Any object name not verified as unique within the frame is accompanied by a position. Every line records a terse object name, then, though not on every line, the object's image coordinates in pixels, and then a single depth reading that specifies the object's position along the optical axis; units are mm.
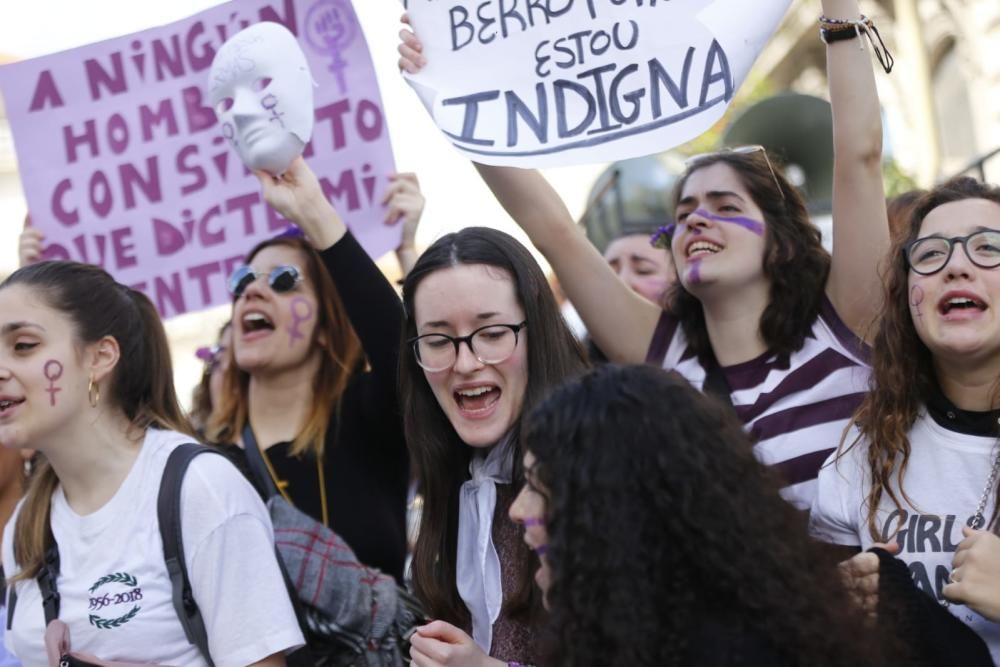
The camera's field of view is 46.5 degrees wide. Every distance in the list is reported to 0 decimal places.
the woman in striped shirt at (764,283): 2719
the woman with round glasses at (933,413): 2230
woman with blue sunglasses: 3160
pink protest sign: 3877
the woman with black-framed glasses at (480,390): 2545
